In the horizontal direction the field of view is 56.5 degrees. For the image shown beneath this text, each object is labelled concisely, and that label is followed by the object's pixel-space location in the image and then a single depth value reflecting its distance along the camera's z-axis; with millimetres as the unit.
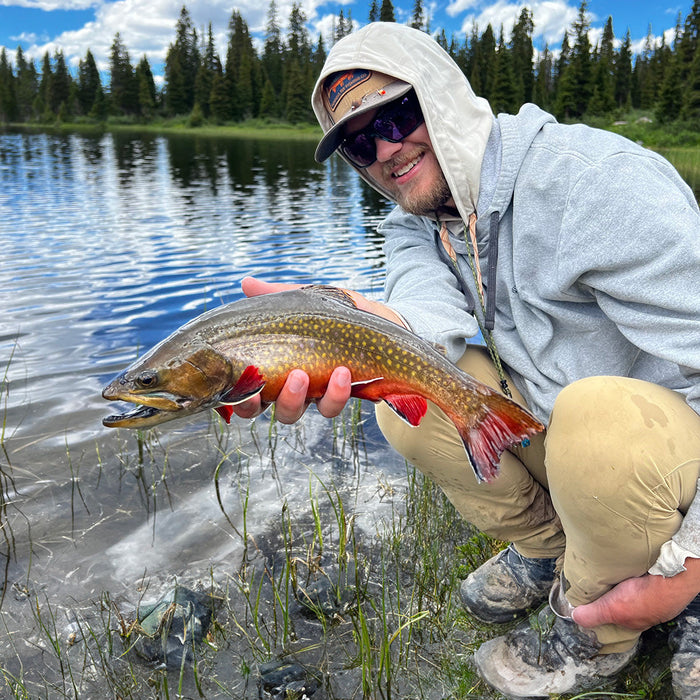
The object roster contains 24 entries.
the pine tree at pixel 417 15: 103062
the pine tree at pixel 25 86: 104144
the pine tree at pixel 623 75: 81812
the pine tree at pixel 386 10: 96200
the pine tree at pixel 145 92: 95688
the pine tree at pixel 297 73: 79625
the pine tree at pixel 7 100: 97938
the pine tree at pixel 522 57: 76406
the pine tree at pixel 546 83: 77375
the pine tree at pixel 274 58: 94781
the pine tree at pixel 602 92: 63469
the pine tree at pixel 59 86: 101062
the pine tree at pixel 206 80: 93875
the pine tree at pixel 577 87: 66875
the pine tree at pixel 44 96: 94212
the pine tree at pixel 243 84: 90250
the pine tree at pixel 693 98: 47688
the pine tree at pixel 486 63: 78725
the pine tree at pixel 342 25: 116506
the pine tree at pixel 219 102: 88812
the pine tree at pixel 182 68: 96812
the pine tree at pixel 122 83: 96938
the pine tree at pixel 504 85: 71875
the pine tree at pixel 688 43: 59112
